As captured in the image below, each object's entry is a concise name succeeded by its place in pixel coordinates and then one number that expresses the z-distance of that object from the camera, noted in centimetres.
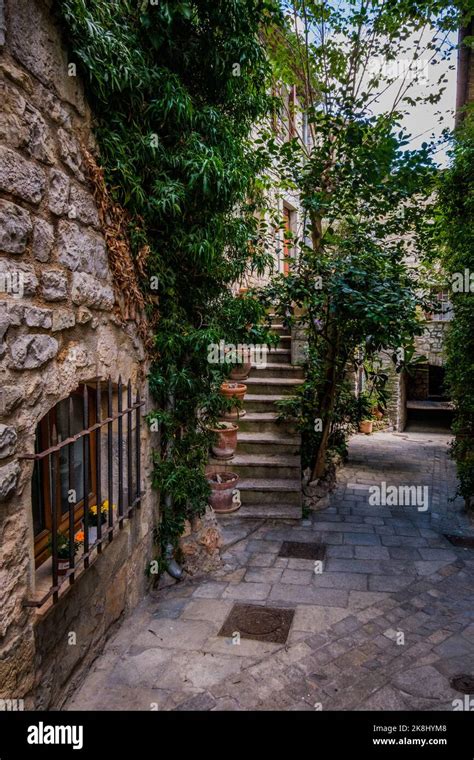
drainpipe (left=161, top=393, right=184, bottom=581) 349
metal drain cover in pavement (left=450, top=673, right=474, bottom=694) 246
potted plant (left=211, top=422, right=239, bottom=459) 533
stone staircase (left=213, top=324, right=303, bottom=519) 523
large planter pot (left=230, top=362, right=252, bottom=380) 646
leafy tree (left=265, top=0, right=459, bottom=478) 483
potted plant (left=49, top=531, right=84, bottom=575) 226
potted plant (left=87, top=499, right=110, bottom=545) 265
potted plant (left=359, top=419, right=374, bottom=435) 1062
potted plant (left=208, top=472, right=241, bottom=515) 496
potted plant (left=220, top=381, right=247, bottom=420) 568
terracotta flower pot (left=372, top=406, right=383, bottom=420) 1116
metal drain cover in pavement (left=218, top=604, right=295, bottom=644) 300
